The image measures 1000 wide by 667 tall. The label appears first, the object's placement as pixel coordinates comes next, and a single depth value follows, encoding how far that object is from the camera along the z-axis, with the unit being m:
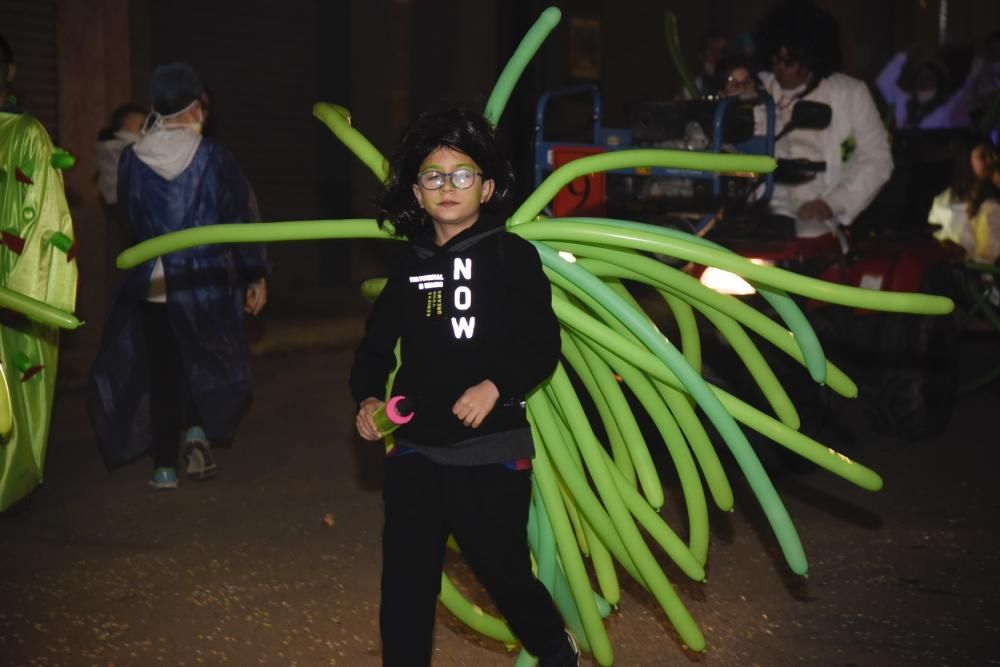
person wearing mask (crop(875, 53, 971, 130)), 11.99
